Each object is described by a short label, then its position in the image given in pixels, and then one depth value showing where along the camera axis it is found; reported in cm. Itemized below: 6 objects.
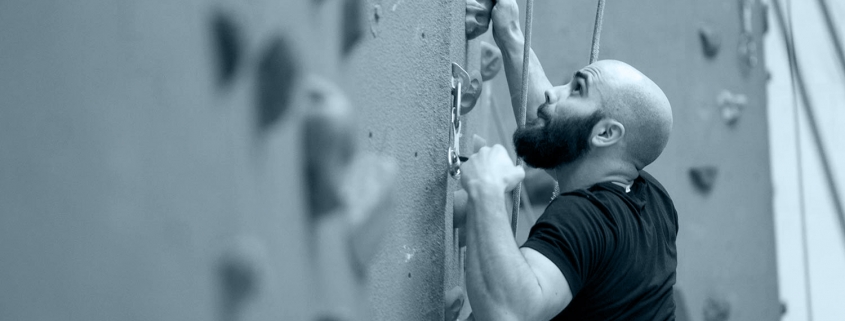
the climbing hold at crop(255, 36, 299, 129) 78
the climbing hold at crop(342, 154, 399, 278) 100
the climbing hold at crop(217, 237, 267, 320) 72
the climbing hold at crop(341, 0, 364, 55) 100
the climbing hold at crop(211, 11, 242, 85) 71
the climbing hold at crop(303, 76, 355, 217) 88
